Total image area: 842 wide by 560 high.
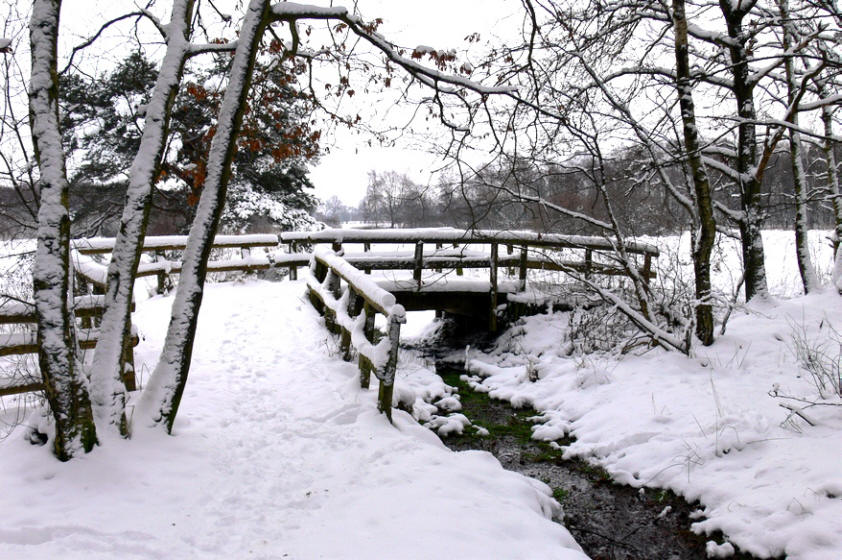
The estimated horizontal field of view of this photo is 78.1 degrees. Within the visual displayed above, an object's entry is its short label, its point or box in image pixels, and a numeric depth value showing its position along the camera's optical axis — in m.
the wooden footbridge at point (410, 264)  6.47
